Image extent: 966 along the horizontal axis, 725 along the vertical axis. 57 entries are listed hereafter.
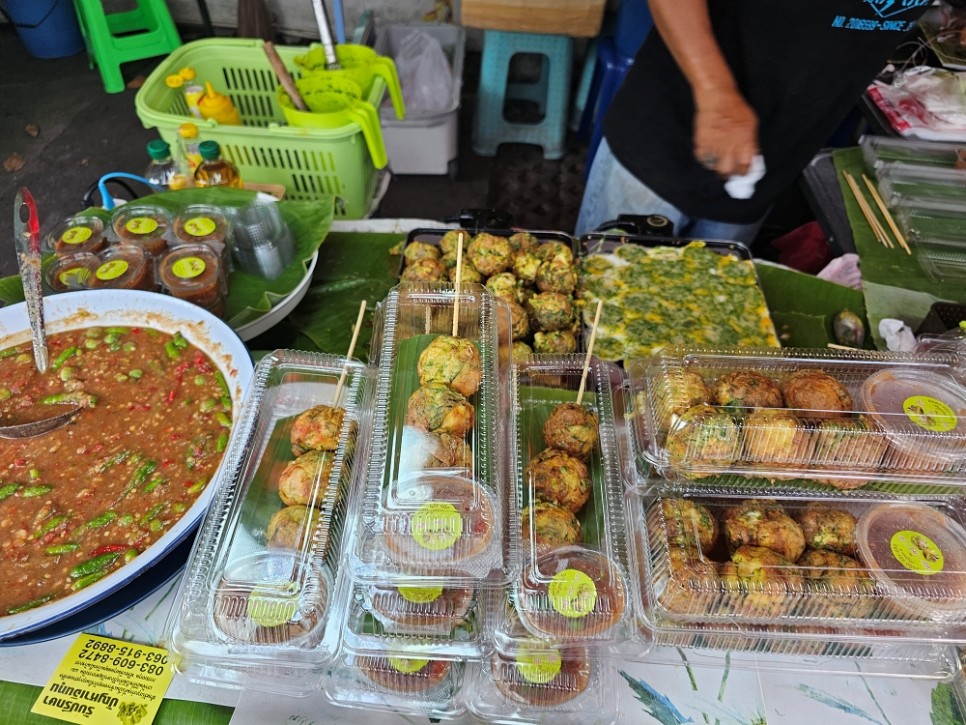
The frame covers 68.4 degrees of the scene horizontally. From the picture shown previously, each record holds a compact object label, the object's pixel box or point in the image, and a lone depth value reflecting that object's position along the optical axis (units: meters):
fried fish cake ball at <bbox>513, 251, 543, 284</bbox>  0.72
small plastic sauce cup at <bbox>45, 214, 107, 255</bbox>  0.70
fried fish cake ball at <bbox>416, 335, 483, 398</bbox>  0.51
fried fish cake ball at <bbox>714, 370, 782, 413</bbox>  0.53
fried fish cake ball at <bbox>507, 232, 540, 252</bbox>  0.77
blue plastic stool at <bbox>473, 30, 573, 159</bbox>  1.45
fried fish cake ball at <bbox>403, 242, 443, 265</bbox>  0.73
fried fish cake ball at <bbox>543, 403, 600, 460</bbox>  0.54
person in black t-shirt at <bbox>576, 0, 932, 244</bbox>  0.61
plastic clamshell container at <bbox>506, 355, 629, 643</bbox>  0.45
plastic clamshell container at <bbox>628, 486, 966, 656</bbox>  0.46
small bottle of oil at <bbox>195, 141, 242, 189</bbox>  0.80
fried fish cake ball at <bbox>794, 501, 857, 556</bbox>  0.49
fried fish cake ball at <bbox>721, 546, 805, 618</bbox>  0.46
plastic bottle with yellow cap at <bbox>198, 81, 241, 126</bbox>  0.89
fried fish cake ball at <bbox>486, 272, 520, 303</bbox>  0.69
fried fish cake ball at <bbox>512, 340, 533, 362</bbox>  0.63
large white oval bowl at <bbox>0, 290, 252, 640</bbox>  0.58
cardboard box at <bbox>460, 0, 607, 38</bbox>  1.32
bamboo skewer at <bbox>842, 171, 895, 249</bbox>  0.88
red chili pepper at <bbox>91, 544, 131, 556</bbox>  0.49
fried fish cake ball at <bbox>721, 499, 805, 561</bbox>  0.49
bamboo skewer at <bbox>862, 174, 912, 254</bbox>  0.87
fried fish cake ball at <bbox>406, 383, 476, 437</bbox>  0.49
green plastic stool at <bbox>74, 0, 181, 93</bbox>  1.63
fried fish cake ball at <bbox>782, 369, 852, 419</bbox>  0.53
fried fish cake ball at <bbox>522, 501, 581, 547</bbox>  0.48
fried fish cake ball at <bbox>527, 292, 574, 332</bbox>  0.68
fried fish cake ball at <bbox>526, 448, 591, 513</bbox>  0.50
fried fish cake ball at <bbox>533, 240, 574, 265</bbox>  0.72
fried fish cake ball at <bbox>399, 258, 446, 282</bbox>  0.69
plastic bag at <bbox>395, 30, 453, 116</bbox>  1.42
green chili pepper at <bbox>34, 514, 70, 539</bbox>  0.51
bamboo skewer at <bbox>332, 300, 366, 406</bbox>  0.54
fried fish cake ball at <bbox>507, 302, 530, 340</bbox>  0.67
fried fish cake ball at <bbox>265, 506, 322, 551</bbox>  0.46
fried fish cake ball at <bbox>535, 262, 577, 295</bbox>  0.70
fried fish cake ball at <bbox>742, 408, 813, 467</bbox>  0.51
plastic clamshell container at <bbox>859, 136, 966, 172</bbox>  0.99
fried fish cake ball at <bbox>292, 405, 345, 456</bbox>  0.51
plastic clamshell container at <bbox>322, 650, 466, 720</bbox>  0.45
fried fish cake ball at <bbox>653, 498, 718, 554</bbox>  0.48
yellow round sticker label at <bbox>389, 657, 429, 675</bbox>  0.45
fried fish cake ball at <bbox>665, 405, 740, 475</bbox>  0.51
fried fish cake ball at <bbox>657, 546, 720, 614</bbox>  0.46
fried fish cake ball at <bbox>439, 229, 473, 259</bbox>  0.74
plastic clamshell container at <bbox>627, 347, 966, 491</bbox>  0.51
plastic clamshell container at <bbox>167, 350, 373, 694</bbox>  0.44
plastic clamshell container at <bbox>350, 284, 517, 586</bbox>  0.45
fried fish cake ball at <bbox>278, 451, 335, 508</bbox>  0.48
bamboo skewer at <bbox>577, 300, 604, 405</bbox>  0.54
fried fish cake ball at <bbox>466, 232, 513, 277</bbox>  0.72
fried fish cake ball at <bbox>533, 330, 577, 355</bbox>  0.67
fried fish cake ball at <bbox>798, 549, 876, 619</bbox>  0.46
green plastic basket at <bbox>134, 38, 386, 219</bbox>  0.87
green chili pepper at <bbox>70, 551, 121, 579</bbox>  0.48
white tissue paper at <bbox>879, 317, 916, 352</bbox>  0.72
